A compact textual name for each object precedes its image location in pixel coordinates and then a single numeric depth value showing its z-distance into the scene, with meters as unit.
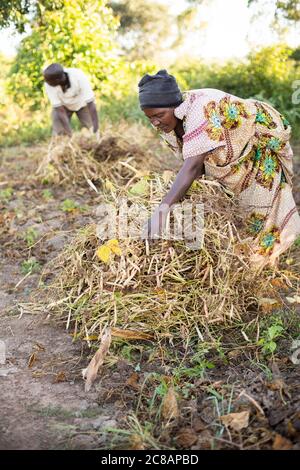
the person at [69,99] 5.60
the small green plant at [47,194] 5.07
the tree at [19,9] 4.43
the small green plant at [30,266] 3.49
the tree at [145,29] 18.78
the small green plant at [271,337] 2.31
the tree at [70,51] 8.34
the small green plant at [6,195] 5.12
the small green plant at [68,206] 4.60
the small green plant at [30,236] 3.93
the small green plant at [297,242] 3.71
